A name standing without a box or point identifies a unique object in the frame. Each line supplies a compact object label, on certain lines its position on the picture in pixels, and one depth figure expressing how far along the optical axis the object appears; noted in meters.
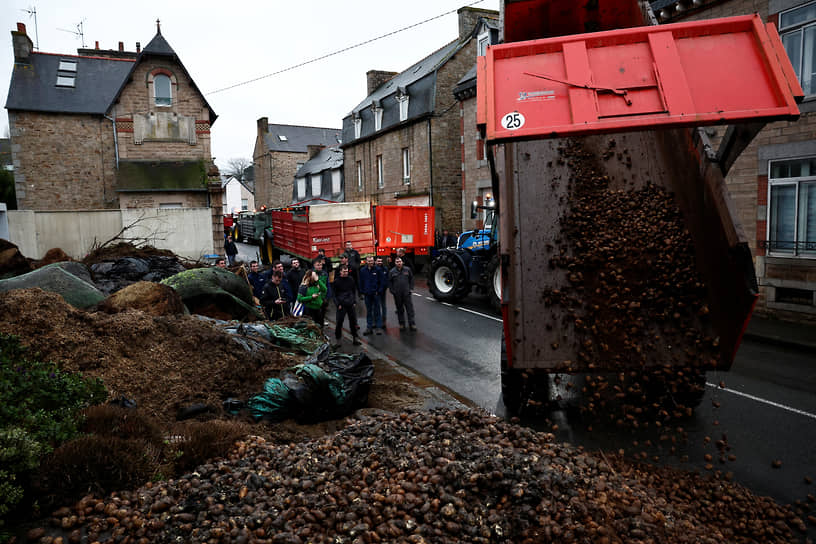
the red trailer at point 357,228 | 18.47
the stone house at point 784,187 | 10.96
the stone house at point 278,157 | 50.81
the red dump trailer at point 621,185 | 4.11
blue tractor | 13.05
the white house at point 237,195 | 78.38
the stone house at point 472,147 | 23.02
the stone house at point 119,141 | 21.55
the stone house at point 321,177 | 39.72
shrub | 3.44
